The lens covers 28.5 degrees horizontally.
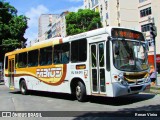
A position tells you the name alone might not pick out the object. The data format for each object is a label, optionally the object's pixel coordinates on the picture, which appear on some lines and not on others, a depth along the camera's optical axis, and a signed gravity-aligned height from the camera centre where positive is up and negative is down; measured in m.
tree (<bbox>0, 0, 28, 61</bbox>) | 42.28 +6.19
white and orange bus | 11.79 +0.36
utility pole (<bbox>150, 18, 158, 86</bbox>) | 17.55 +2.29
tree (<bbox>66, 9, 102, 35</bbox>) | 58.19 +9.62
